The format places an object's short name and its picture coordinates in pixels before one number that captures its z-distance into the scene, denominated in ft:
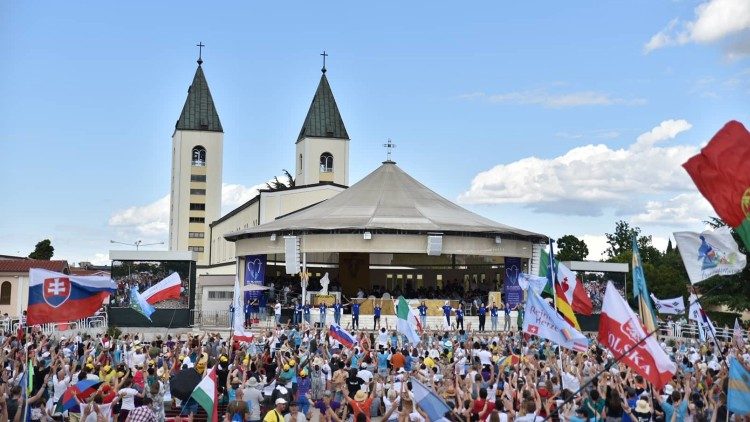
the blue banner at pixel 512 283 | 142.92
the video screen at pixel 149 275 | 135.85
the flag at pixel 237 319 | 60.80
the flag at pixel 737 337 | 74.24
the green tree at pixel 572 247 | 339.65
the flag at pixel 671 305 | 95.35
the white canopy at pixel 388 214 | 146.92
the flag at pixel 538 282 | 66.29
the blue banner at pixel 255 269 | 153.17
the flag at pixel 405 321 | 61.26
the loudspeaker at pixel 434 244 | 144.46
